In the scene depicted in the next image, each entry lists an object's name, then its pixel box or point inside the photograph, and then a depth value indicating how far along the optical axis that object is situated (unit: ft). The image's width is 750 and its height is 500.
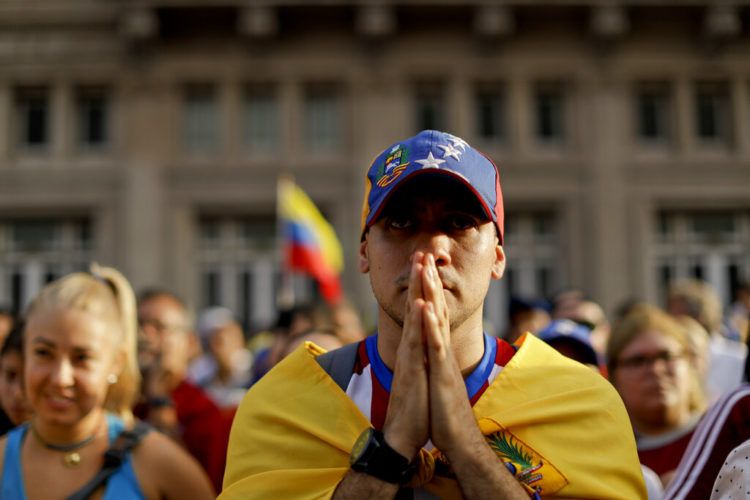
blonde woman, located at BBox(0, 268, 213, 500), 10.14
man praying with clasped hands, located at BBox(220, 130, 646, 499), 6.73
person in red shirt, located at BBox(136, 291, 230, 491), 15.23
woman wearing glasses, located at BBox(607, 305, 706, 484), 13.15
